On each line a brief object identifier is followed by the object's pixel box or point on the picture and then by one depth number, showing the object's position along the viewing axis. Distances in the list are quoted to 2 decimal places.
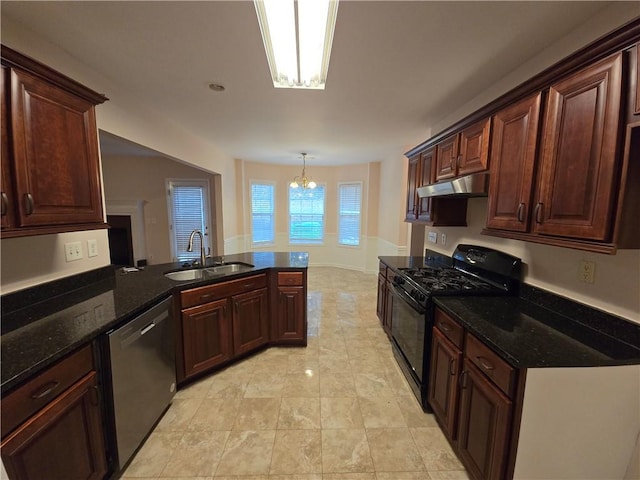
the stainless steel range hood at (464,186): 1.83
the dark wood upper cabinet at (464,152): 1.85
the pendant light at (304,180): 5.09
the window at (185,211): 5.41
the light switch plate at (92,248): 1.91
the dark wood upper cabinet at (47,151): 1.17
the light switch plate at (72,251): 1.75
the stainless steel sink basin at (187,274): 2.50
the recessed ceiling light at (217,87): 2.15
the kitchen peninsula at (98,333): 0.99
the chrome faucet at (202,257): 2.66
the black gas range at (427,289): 1.86
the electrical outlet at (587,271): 1.37
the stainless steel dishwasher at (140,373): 1.41
